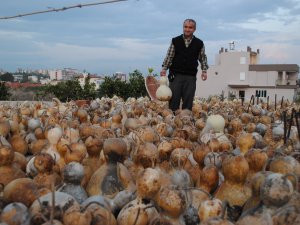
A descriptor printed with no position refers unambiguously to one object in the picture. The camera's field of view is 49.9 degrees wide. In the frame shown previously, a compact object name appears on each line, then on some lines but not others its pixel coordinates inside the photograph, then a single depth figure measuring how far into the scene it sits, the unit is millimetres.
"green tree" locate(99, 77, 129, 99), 18253
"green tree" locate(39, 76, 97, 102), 16433
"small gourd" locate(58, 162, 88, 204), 1363
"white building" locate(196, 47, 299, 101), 51221
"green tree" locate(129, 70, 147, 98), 18533
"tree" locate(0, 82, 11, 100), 15685
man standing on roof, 5125
